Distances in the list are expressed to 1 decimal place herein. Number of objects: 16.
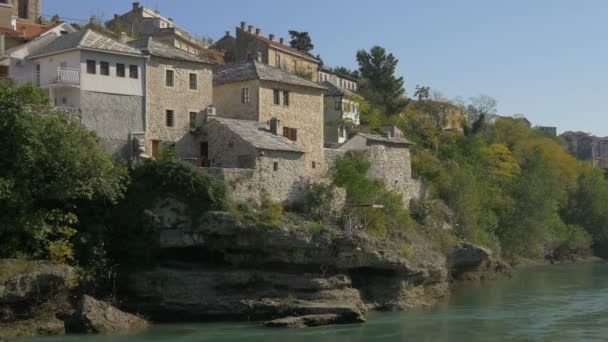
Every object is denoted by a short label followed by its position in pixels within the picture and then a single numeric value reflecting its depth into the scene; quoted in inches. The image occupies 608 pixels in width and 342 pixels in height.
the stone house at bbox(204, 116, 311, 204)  1712.0
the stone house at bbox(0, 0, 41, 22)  2839.6
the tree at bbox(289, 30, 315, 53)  4020.7
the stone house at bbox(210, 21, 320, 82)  3230.8
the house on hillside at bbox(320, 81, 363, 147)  2620.6
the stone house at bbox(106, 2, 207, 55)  3142.2
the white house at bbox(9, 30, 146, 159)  1695.4
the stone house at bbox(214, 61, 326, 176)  1943.9
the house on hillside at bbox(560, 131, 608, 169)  6565.0
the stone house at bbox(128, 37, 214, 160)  1806.1
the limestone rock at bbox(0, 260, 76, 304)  1398.9
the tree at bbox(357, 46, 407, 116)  3351.4
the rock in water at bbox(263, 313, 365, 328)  1503.4
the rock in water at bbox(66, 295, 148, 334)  1400.1
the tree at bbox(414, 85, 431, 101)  3641.7
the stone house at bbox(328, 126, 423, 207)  2155.5
